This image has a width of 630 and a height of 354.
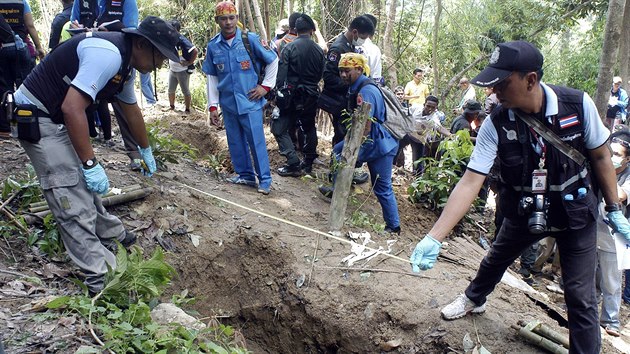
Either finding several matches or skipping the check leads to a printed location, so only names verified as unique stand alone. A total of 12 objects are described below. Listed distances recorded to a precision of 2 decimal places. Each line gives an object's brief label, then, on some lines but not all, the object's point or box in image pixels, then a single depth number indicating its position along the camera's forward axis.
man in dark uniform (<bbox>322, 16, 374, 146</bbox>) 6.47
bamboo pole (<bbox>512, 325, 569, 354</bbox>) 3.50
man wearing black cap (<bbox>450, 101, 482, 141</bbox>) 7.48
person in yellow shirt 11.28
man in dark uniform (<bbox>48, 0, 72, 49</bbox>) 6.59
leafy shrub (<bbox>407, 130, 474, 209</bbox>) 6.79
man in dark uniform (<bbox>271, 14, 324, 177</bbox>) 6.49
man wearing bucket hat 3.11
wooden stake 4.79
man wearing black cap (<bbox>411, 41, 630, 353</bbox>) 2.89
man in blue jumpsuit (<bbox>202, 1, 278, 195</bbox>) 5.62
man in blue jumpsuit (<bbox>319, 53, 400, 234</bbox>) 5.22
